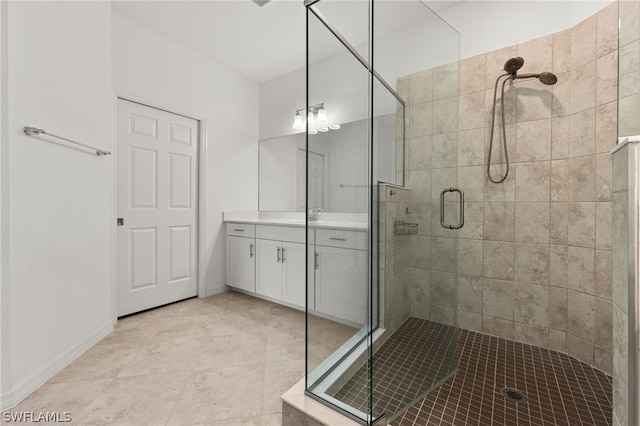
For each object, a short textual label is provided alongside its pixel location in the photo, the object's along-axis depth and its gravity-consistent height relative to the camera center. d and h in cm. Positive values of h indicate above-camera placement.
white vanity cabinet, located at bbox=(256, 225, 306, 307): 252 -50
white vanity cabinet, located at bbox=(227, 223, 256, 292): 291 -49
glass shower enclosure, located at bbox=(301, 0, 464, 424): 114 -1
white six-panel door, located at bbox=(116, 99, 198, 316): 244 +5
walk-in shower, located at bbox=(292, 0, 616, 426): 118 -8
